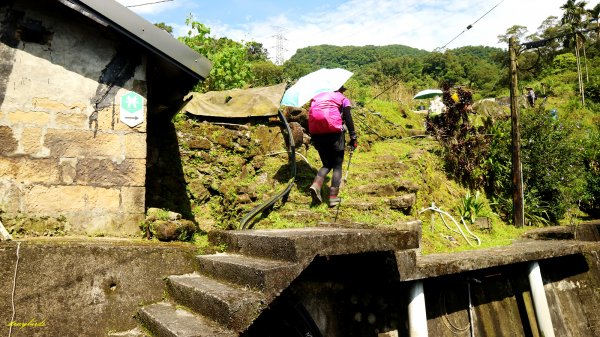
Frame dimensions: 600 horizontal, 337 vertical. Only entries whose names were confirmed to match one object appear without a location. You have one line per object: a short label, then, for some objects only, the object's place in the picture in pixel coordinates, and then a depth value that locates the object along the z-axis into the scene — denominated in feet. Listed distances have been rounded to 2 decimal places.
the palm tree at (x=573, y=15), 141.90
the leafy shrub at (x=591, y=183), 33.53
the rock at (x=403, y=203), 20.74
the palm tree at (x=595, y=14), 143.21
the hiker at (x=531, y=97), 56.13
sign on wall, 14.82
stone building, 13.10
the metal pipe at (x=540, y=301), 18.04
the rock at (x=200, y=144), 25.25
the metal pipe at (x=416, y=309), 13.98
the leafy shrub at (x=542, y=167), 29.78
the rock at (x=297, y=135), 28.99
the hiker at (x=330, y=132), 21.12
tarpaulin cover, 27.86
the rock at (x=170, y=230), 14.15
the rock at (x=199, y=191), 23.15
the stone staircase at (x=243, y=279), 8.80
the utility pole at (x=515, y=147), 27.86
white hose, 22.55
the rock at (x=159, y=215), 14.68
